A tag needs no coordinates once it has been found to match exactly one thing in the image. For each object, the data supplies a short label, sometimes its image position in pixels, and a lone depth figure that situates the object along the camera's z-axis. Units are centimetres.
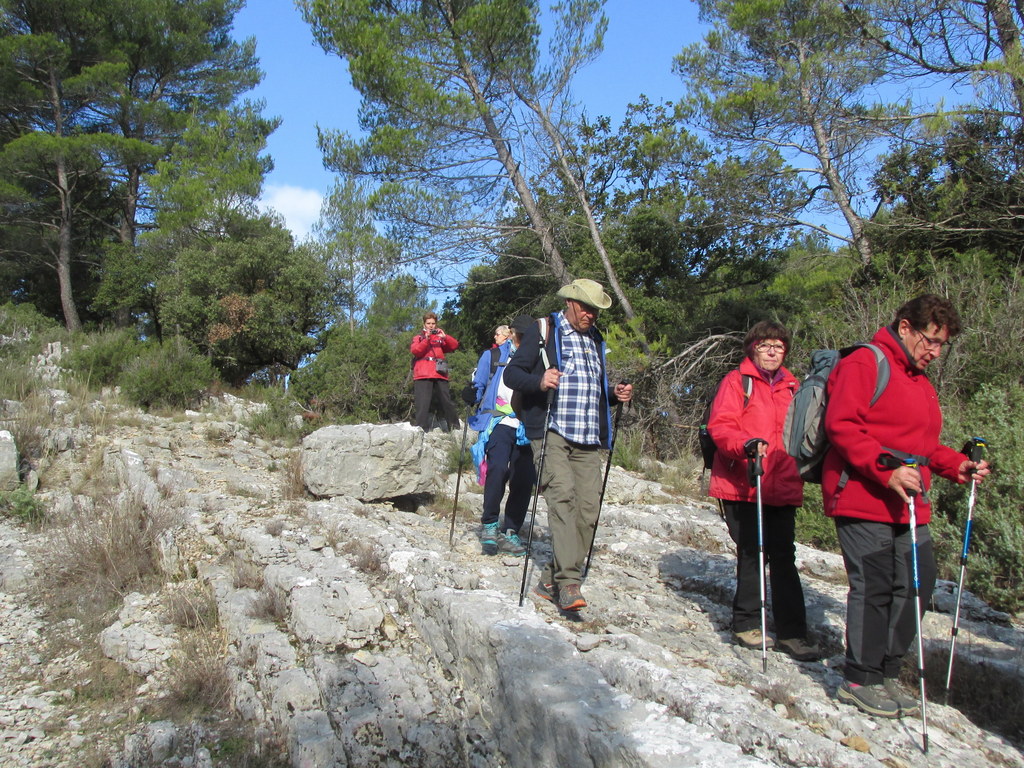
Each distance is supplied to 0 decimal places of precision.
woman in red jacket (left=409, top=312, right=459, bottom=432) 960
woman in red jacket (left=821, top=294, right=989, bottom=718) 313
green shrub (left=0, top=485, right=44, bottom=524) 688
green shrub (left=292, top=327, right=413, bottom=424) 1168
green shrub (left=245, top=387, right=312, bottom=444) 1040
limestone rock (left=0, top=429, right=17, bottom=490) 728
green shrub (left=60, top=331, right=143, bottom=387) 1257
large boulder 691
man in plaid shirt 419
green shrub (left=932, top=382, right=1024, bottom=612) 495
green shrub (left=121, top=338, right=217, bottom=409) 1156
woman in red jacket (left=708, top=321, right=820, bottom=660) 382
